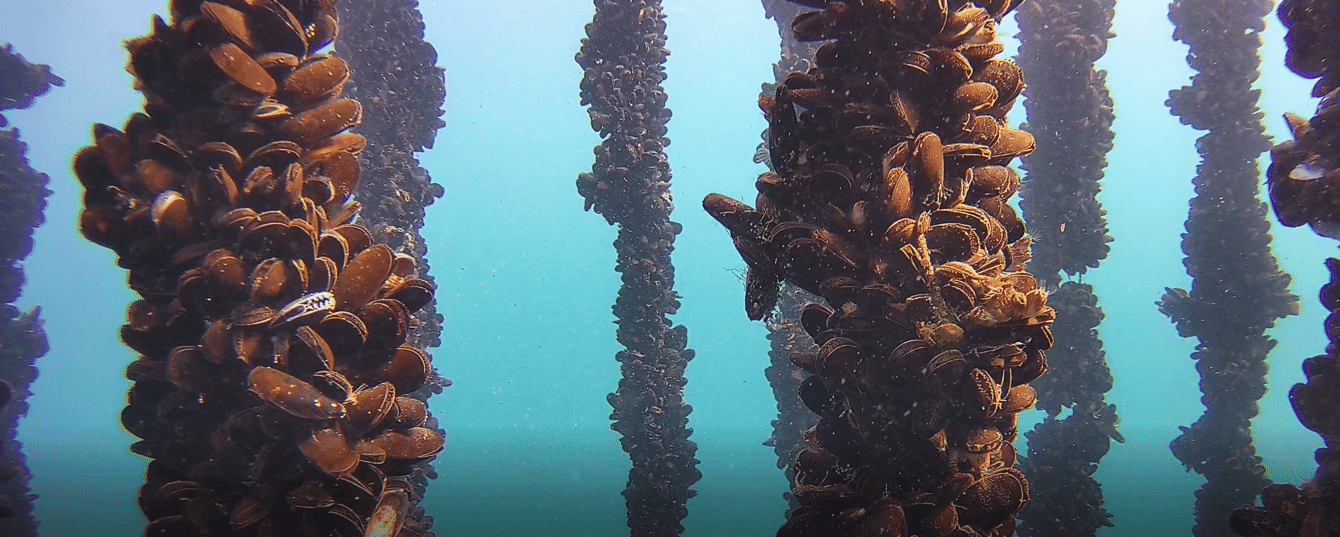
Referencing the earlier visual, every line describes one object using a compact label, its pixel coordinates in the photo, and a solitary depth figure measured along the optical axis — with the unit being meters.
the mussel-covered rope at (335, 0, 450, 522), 1.65
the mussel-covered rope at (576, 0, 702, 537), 4.65
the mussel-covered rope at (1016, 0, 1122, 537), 5.00
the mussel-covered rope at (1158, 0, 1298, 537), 5.02
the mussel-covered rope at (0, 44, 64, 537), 4.38
